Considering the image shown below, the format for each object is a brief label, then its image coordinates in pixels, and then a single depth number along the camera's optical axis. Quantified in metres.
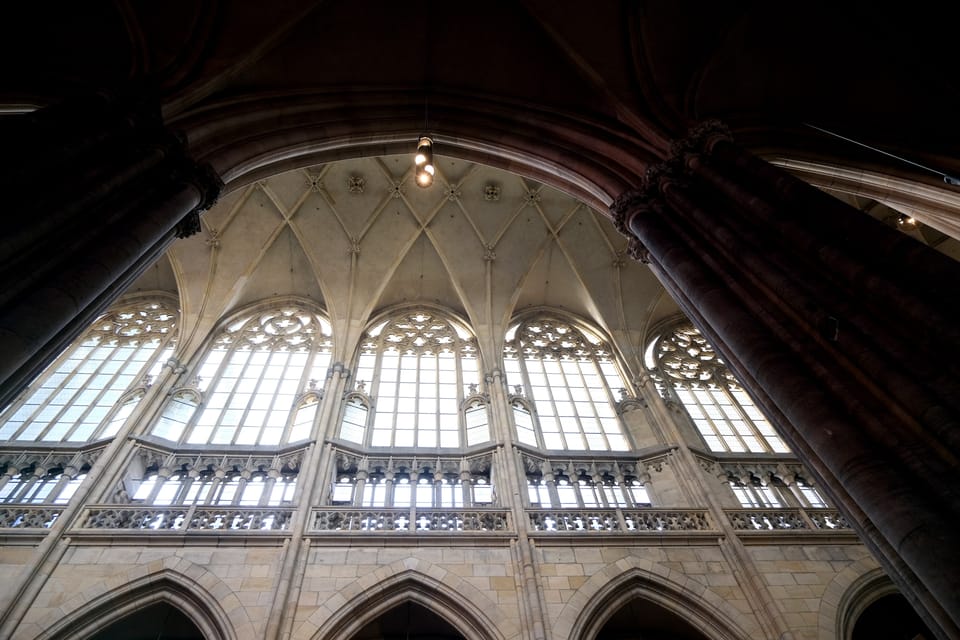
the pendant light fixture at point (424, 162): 6.77
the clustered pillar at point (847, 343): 3.24
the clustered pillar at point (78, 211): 4.17
